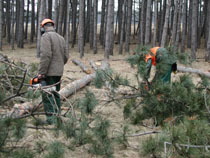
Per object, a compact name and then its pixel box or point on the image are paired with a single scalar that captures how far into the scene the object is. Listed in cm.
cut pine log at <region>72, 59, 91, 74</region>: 938
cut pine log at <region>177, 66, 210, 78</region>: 880
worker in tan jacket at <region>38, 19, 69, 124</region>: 431
